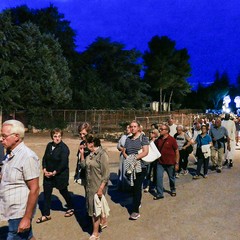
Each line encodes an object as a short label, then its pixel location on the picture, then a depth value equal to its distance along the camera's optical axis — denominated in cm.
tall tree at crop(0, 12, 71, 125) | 1968
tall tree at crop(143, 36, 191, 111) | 4509
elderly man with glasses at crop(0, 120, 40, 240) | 246
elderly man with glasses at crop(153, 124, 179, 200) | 589
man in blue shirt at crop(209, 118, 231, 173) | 869
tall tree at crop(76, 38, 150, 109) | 3163
